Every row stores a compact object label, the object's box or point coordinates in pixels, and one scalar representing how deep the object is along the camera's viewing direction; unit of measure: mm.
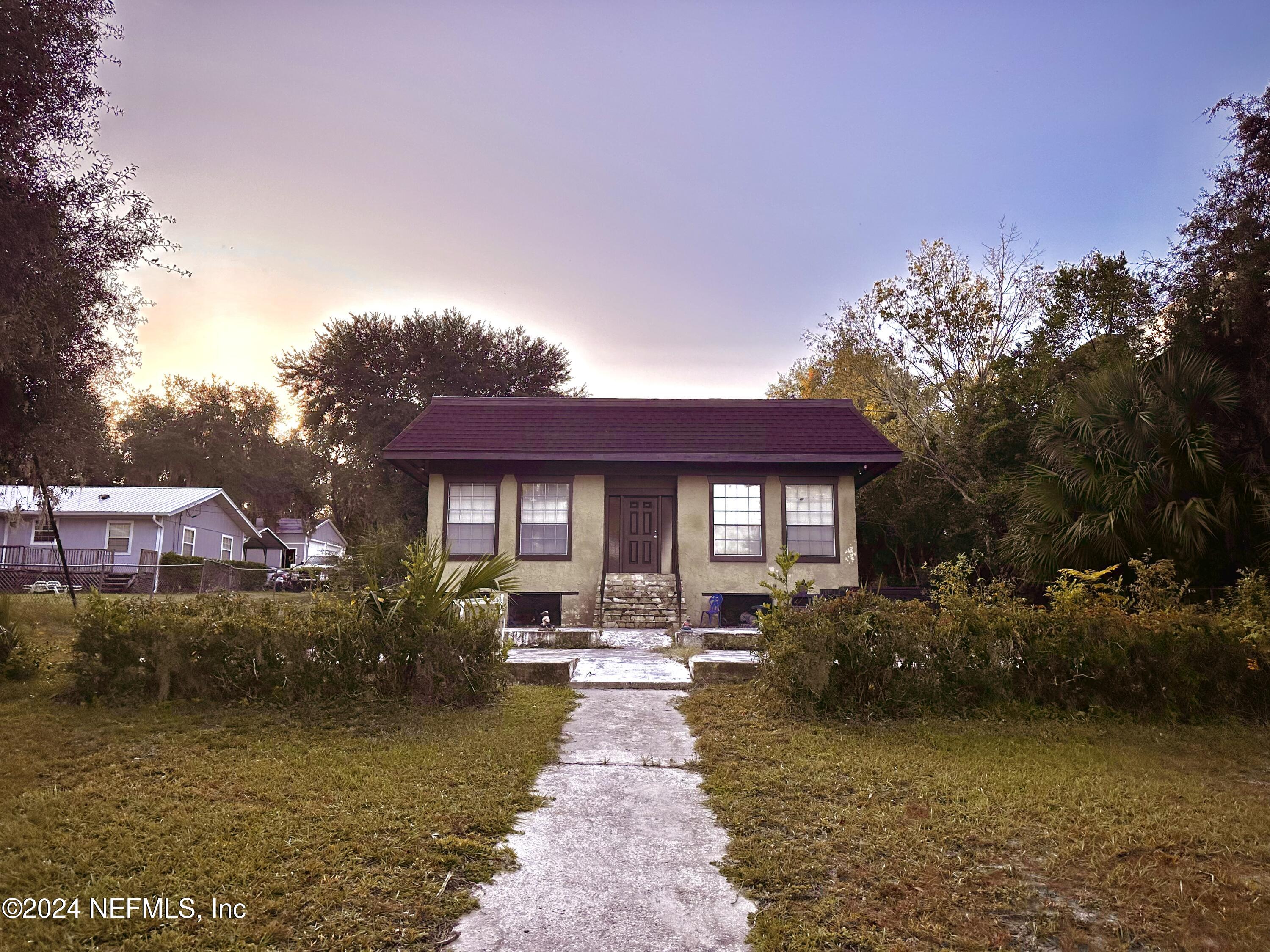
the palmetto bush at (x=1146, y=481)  10242
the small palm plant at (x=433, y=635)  7418
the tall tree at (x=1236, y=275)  11203
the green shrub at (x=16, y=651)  8508
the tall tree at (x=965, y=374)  18750
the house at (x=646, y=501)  17312
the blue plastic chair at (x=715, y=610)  16953
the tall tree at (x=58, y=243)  8578
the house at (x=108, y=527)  29922
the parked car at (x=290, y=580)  29109
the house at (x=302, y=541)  48562
